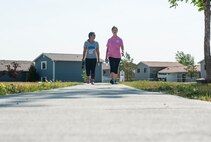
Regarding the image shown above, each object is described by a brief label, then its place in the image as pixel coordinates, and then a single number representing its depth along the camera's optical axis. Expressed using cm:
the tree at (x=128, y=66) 10019
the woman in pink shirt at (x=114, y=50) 1309
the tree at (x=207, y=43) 2009
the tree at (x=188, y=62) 8862
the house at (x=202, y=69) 7621
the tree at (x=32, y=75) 6731
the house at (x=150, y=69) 10331
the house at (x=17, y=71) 6831
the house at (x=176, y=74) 9069
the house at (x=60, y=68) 6794
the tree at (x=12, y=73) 6462
